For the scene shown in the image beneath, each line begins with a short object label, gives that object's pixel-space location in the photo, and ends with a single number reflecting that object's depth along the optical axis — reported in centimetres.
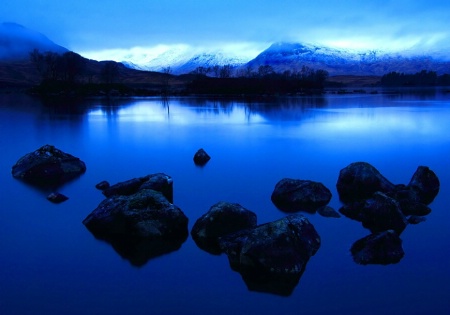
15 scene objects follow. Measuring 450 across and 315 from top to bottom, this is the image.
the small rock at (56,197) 1594
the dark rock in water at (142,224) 1184
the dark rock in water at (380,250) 1054
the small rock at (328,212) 1395
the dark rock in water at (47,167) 1953
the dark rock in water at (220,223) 1205
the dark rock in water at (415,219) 1323
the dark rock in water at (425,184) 1589
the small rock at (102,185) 1761
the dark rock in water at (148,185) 1527
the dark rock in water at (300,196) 1488
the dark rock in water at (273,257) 965
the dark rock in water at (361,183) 1602
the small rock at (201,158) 2364
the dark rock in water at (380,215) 1273
